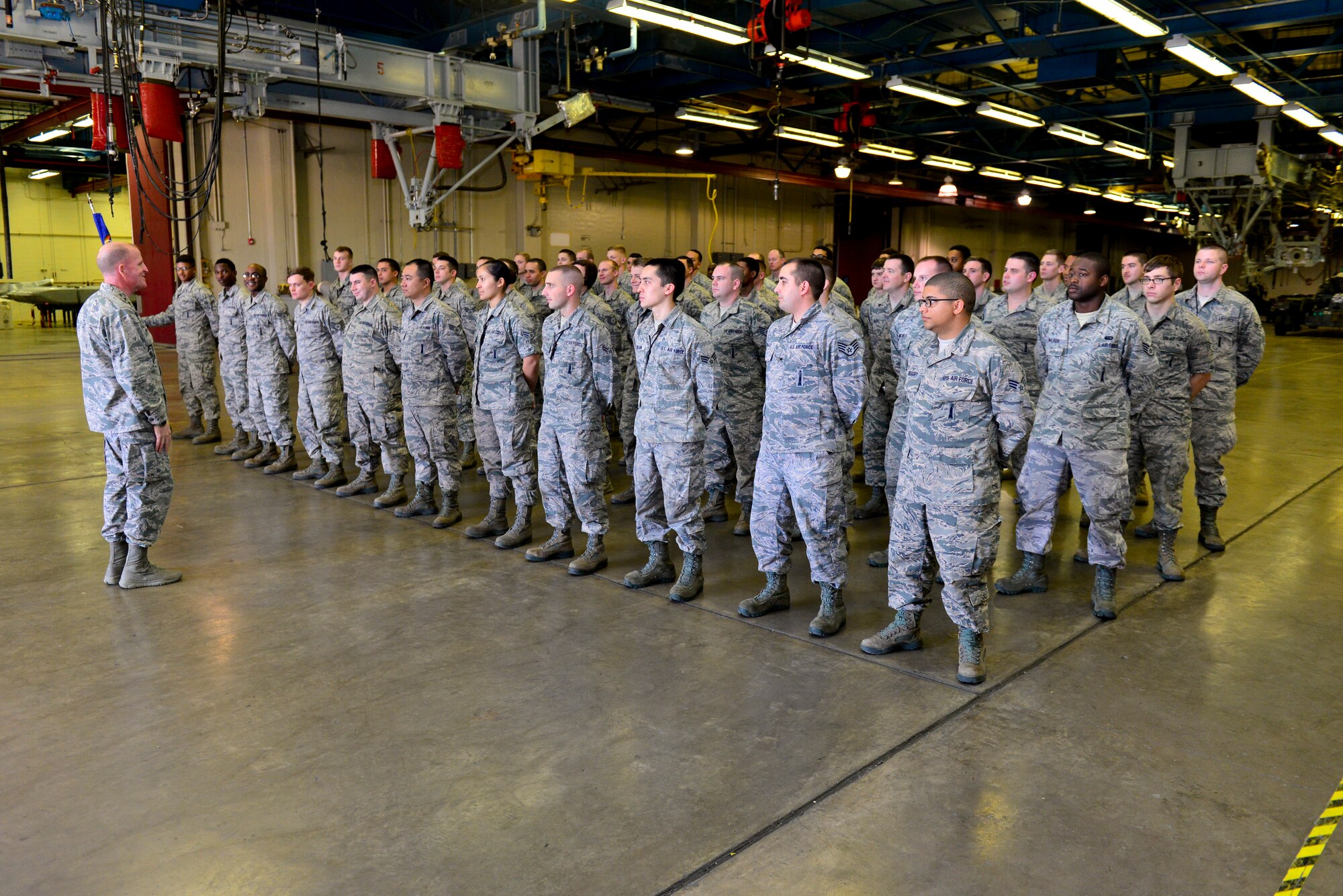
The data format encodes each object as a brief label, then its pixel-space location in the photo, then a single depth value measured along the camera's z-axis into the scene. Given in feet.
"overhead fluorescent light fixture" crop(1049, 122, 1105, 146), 54.13
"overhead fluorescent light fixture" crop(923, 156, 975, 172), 67.31
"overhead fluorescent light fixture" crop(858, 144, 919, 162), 60.85
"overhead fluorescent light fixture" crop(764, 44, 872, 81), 32.40
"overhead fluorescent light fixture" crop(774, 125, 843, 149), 52.04
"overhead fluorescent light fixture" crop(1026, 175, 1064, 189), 78.56
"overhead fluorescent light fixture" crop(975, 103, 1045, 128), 44.29
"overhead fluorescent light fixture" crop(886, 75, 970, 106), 40.45
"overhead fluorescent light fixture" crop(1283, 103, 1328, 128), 44.42
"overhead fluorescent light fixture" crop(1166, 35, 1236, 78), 32.81
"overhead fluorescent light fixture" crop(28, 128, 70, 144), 63.87
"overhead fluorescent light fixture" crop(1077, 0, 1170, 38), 28.17
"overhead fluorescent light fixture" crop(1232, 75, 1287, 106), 37.70
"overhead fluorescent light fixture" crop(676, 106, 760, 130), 47.96
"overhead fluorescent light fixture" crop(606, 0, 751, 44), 27.61
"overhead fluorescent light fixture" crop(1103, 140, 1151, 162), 60.13
